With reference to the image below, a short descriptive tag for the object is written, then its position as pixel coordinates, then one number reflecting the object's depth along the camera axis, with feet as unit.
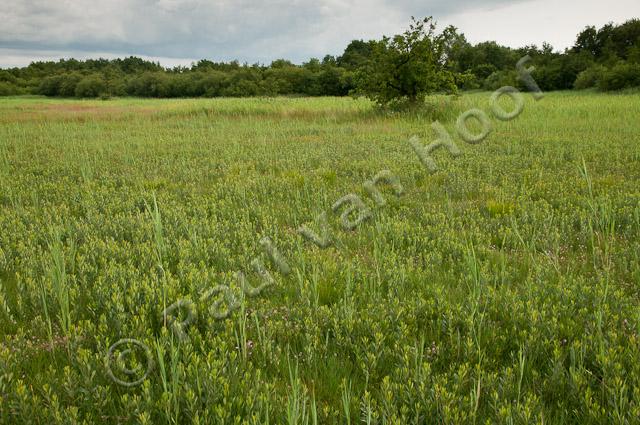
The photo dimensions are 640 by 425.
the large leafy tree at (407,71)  66.18
